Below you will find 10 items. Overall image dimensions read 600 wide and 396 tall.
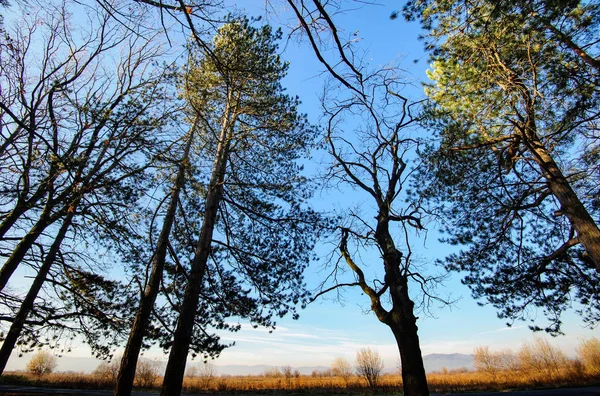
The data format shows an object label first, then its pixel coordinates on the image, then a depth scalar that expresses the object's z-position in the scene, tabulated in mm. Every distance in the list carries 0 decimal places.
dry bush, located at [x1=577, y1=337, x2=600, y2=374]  22058
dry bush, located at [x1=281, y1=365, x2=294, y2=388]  23602
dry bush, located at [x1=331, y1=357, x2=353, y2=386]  26534
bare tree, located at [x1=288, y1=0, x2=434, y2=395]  4594
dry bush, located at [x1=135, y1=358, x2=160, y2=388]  23781
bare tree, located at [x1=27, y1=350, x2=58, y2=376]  28500
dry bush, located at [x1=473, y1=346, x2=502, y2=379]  30878
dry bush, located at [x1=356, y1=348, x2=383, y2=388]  20039
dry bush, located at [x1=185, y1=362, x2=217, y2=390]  22484
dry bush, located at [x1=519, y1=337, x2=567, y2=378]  24241
